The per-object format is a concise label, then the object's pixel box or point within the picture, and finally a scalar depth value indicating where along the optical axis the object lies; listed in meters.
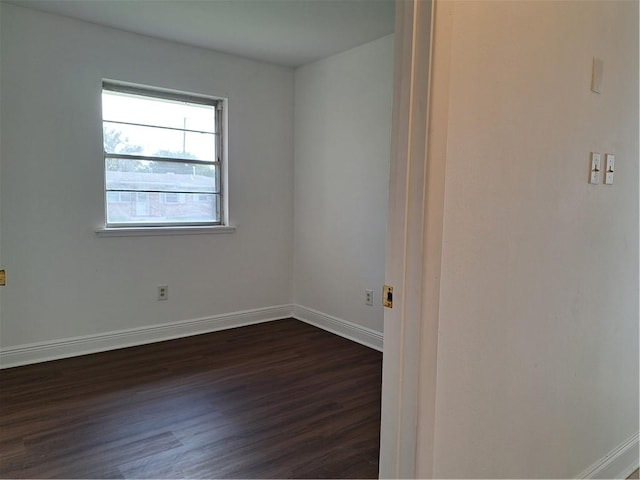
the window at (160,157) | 3.34
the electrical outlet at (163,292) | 3.57
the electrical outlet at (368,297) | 3.54
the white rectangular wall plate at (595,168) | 1.60
